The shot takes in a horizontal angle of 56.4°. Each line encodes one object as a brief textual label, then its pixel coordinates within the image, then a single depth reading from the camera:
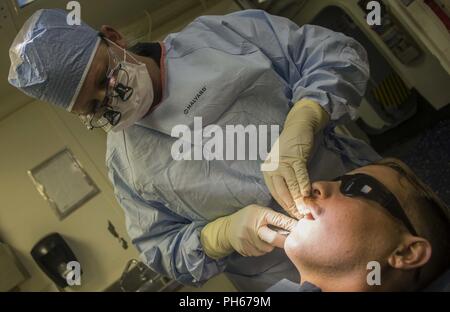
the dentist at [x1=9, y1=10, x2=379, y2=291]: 1.04
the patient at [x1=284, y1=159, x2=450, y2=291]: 0.86
